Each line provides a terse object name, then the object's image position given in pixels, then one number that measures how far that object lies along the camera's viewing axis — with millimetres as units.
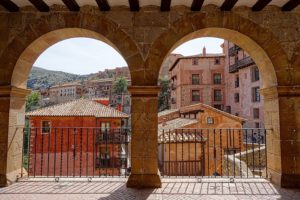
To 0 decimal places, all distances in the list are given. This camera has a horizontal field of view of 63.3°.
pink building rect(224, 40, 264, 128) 24359
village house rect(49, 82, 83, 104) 78688
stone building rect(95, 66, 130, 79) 85125
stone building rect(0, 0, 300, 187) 4508
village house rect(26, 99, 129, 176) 16562
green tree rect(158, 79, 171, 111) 42000
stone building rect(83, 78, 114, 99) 72194
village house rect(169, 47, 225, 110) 32375
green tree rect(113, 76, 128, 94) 59625
